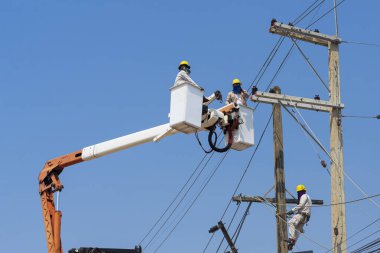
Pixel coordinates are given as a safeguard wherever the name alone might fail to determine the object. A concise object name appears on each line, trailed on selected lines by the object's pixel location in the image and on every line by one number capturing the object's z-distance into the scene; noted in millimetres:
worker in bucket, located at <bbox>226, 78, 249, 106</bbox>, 17297
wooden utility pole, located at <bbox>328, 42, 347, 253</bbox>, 21312
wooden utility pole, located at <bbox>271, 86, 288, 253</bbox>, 21109
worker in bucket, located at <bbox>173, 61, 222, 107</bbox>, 15981
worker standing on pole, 21344
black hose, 16203
